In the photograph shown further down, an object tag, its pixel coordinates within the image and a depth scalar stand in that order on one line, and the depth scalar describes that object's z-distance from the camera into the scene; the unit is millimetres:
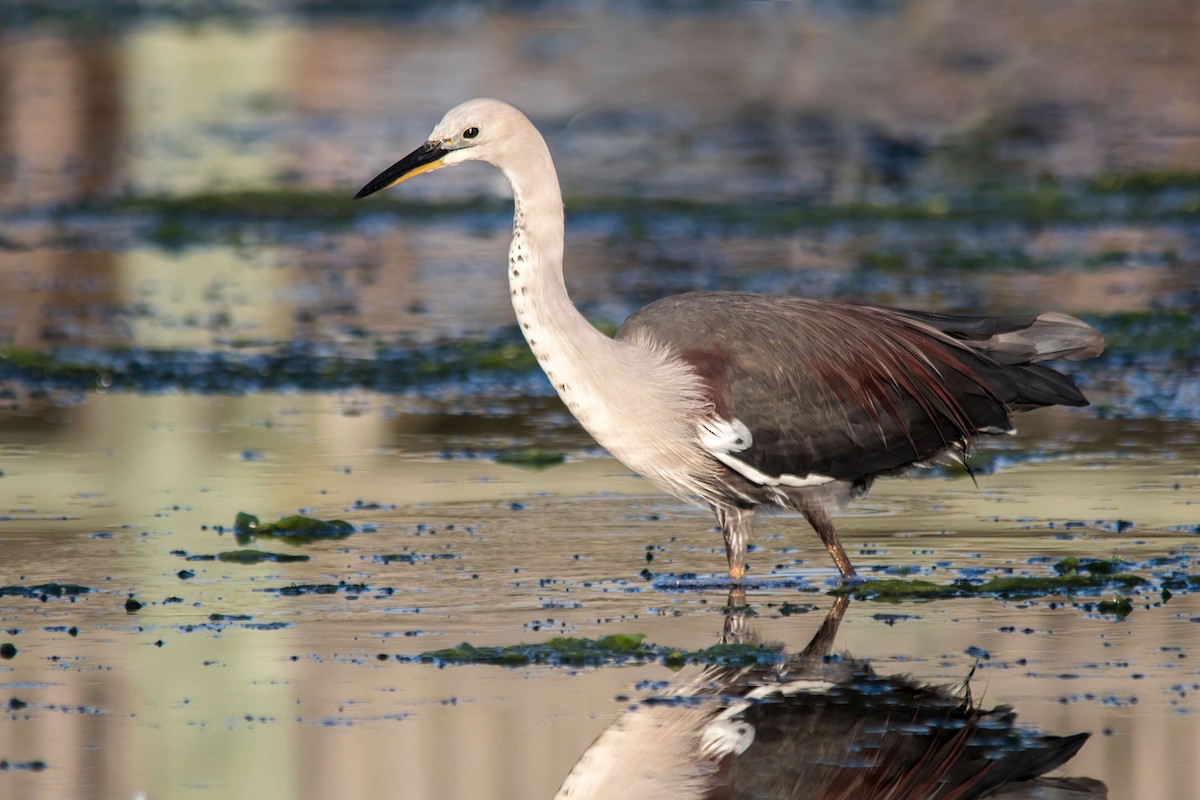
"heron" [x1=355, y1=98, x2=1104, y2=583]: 15008
